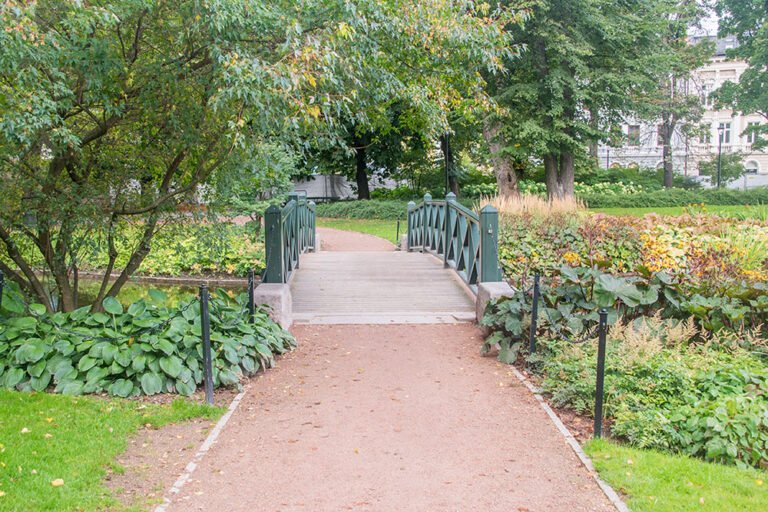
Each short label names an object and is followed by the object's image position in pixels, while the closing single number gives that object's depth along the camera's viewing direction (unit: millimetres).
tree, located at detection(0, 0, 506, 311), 5211
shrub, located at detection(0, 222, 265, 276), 15055
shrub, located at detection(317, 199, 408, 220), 29953
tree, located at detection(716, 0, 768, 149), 34000
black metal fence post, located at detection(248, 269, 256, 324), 6950
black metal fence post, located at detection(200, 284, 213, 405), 5660
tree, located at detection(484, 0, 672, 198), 21328
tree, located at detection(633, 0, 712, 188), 22828
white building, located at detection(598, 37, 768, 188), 45594
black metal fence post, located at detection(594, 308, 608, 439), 5000
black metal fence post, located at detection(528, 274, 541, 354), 6805
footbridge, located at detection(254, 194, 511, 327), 8781
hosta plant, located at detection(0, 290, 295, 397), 5883
